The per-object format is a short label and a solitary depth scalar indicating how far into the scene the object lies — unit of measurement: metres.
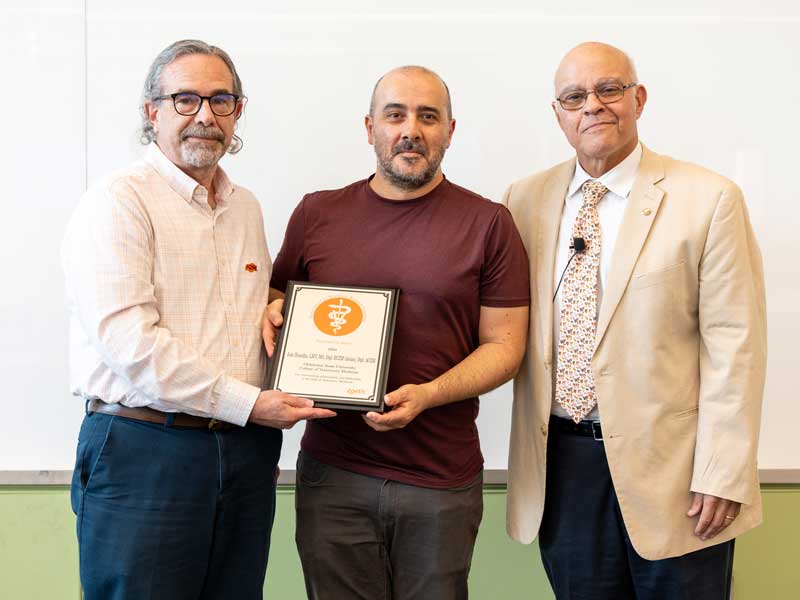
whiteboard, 2.91
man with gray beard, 1.96
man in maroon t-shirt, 2.23
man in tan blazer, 2.07
